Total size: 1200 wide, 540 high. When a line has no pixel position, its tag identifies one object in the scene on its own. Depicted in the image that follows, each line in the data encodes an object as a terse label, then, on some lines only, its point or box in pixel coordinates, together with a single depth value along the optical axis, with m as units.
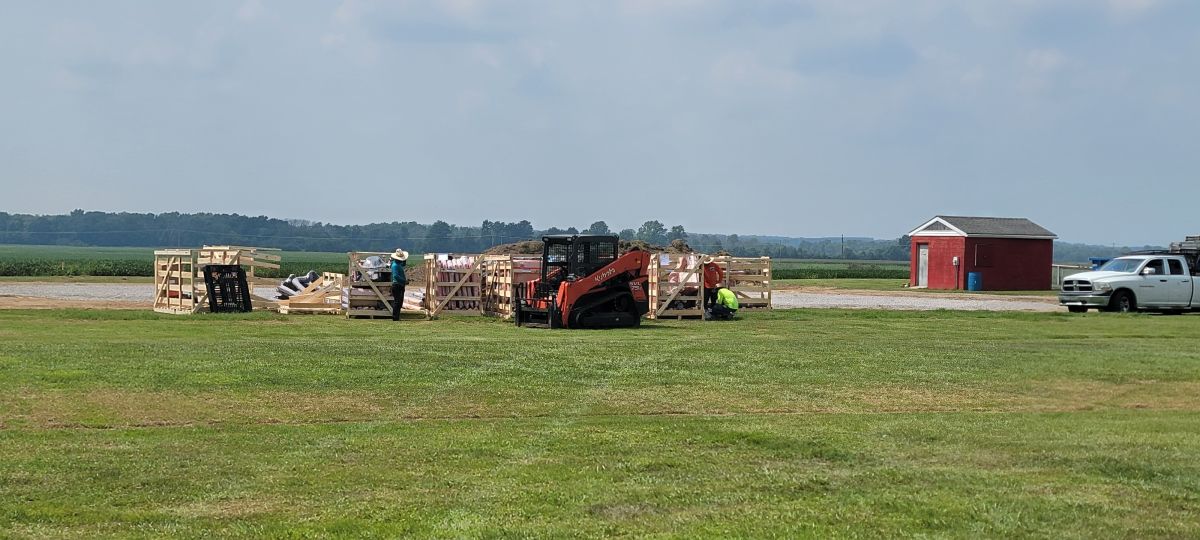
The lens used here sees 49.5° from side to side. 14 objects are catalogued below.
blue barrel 56.78
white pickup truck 38.84
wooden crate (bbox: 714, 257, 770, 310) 37.44
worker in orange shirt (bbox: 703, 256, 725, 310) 33.06
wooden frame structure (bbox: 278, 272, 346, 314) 34.19
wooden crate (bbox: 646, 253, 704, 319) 32.69
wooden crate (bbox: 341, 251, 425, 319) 31.88
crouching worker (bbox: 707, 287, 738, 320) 32.84
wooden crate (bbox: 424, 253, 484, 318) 32.94
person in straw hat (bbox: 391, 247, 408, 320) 31.22
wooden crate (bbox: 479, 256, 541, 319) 32.28
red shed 57.06
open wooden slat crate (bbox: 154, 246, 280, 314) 33.38
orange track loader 28.48
